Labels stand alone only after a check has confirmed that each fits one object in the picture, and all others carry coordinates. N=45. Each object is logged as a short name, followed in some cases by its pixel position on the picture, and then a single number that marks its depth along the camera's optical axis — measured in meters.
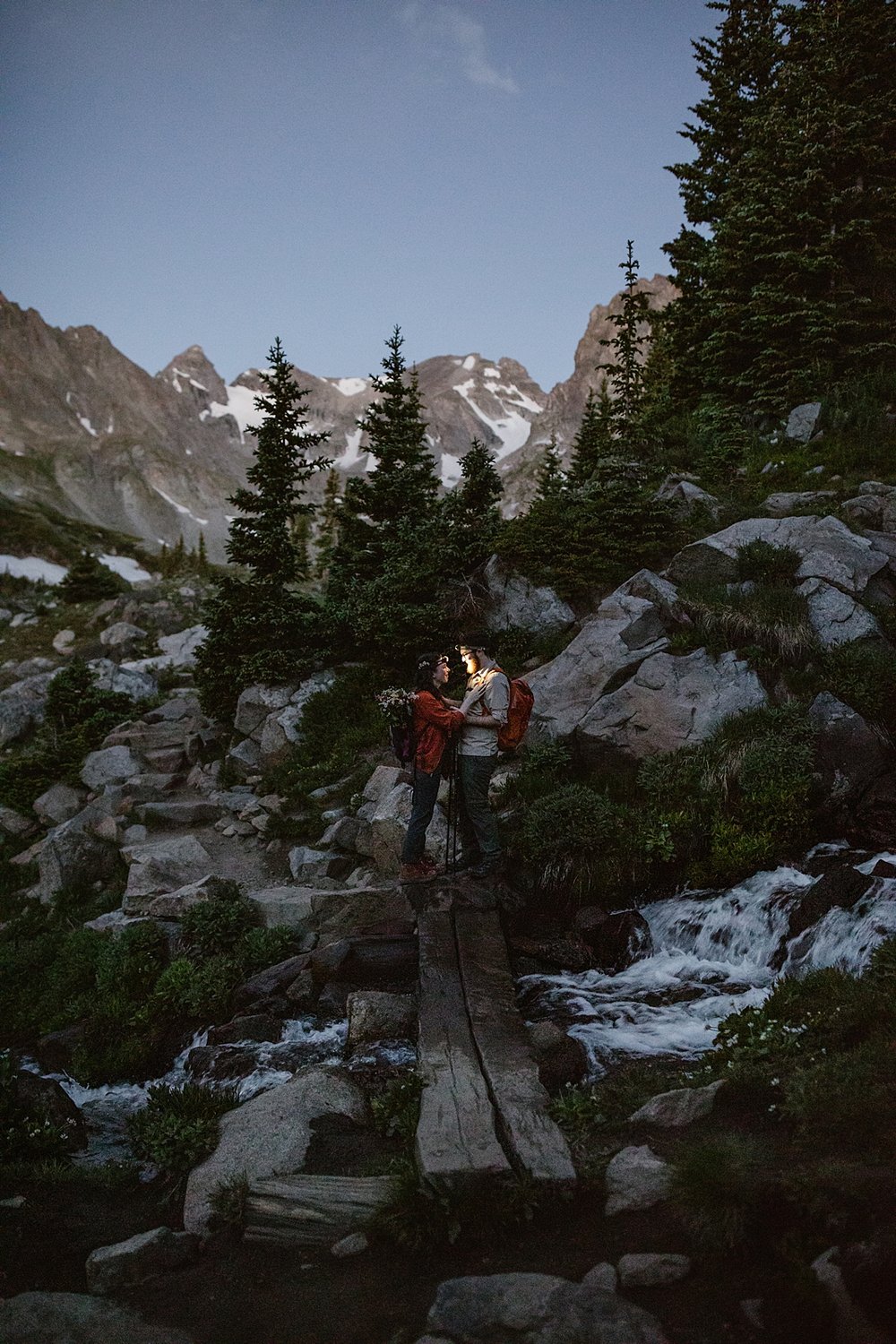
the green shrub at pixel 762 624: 11.52
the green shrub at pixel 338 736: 14.55
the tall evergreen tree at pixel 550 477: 18.34
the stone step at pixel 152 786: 15.91
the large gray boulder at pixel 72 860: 13.30
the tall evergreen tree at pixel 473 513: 16.62
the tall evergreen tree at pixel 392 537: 15.79
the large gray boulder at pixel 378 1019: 7.59
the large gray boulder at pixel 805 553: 12.60
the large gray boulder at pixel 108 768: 16.91
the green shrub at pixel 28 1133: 6.22
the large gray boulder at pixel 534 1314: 3.22
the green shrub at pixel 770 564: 12.79
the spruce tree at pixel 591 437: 21.34
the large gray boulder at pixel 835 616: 11.60
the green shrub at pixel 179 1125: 6.01
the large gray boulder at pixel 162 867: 11.72
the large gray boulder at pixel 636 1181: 4.24
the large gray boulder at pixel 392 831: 11.25
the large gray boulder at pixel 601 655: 12.23
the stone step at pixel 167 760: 17.03
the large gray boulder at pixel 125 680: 21.42
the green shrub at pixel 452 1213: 4.28
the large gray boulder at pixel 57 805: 16.48
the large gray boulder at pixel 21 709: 21.02
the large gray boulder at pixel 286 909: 10.23
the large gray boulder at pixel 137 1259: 4.49
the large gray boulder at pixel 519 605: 15.70
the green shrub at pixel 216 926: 9.88
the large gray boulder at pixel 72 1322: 3.81
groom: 9.33
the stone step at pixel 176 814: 14.78
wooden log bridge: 4.70
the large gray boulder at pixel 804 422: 18.86
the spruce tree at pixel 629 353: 22.00
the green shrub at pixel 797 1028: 5.16
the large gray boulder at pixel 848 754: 9.77
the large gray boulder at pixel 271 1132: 5.35
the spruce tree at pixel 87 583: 34.44
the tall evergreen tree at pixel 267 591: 17.39
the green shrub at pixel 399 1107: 5.74
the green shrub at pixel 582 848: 9.43
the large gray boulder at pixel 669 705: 11.05
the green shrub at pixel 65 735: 17.28
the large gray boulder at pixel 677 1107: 5.03
